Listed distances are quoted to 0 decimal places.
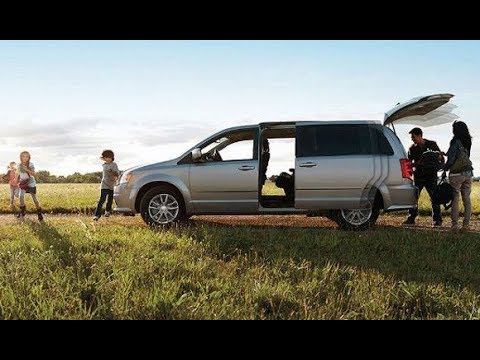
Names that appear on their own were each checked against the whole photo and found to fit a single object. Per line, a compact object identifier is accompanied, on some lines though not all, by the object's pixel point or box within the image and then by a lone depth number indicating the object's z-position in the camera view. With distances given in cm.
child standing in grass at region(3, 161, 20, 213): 1395
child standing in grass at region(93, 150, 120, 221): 1278
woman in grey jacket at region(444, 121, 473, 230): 1039
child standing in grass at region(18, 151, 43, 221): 1291
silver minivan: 1029
